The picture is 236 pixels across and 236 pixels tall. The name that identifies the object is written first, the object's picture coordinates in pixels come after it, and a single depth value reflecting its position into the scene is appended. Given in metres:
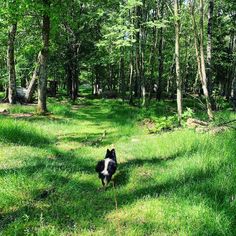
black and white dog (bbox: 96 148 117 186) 5.99
